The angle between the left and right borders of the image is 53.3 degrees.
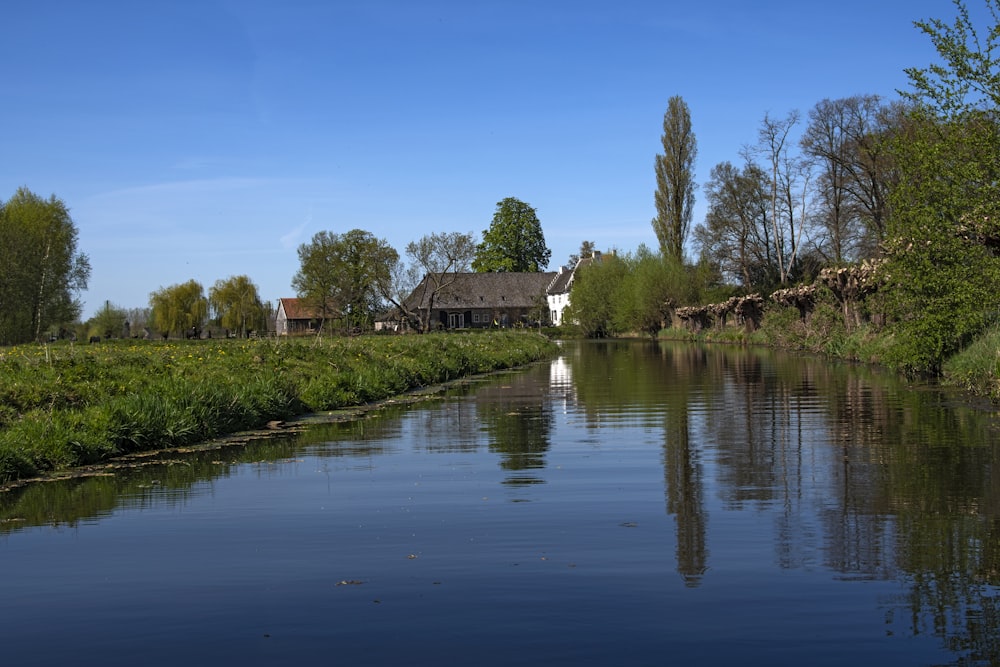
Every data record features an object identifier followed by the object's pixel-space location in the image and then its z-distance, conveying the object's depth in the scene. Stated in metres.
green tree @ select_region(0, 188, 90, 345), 67.69
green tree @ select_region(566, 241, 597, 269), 142.75
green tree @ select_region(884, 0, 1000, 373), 20.69
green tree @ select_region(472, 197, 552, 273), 128.75
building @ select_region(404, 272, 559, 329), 119.75
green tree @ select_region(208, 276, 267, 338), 125.75
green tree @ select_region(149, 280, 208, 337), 117.75
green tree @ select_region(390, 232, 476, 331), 87.00
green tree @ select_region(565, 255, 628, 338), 96.69
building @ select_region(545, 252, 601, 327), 124.38
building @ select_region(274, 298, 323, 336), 135.88
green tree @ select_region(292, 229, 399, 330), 95.62
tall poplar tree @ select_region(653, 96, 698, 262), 85.00
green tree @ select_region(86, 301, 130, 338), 105.56
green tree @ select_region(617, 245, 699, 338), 83.81
